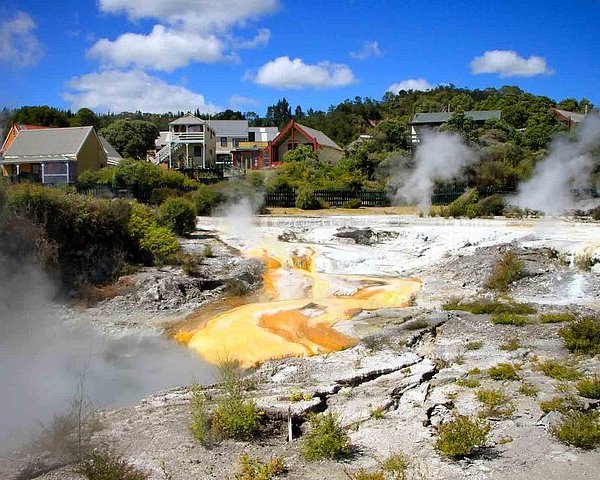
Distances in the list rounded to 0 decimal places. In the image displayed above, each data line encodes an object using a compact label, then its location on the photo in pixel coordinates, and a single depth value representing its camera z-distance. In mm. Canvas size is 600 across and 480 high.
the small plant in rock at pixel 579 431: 7516
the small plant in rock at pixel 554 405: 8672
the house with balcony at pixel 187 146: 53219
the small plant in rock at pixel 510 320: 14441
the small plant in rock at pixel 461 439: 7406
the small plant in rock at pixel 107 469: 7094
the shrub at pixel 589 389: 9125
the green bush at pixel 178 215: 24556
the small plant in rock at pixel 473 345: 12787
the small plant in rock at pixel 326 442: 7648
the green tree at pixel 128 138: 66938
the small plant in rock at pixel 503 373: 10414
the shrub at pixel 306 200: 37219
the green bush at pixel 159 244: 21281
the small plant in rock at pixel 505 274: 19016
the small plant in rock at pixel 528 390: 9532
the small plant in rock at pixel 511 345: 12523
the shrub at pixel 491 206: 31469
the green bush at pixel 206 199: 32344
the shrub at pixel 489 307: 15789
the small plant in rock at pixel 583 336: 11945
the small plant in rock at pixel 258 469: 7004
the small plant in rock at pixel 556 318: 14472
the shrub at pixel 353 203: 38031
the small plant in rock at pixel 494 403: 8781
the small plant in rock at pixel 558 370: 10258
